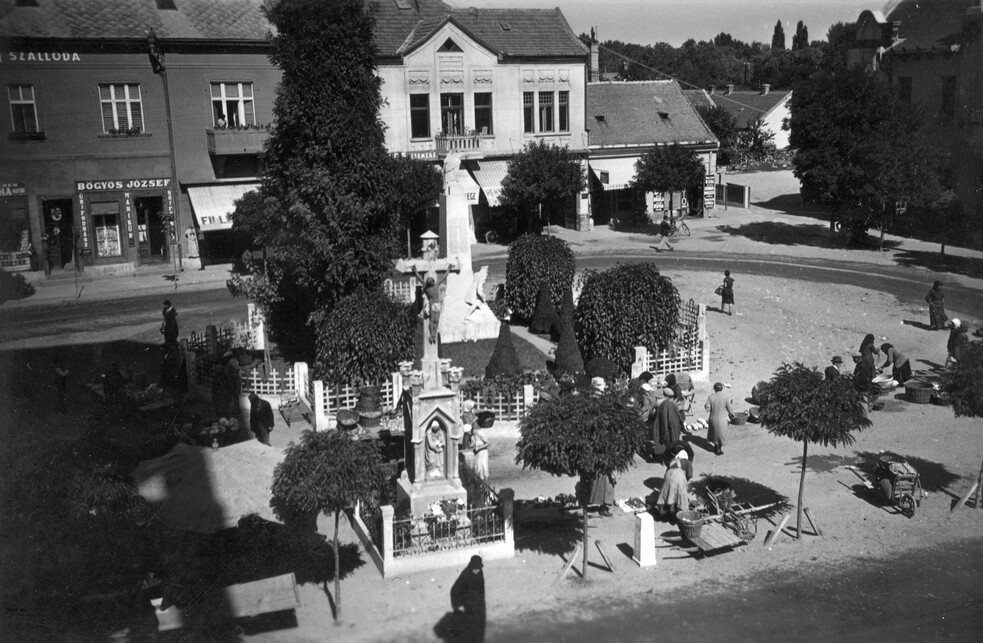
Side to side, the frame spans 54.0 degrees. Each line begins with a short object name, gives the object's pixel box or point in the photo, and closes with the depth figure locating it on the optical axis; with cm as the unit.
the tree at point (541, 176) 4141
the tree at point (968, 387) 1616
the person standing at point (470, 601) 1274
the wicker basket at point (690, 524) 1502
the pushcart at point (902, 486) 1633
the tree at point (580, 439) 1391
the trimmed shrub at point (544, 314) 2703
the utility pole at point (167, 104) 3503
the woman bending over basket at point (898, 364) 2293
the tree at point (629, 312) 2297
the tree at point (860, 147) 3559
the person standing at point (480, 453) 1692
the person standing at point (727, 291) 2908
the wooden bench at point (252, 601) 1262
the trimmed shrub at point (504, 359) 2219
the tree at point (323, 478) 1288
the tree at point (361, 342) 2197
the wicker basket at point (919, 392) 2194
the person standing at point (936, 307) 2773
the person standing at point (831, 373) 1581
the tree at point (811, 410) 1523
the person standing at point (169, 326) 2341
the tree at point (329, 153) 2448
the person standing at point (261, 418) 1955
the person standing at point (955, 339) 2314
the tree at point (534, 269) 2728
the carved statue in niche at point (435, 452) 1541
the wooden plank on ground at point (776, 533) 1527
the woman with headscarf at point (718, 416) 1923
